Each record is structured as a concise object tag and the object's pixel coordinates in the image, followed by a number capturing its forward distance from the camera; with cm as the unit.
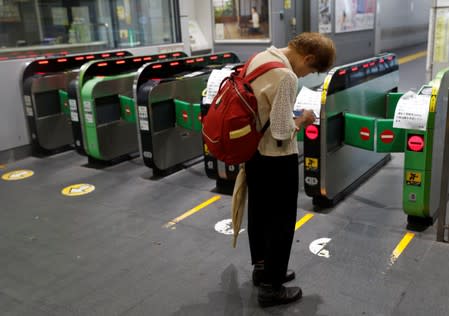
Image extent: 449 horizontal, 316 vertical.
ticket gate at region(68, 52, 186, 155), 506
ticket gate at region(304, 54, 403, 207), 359
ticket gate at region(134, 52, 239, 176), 462
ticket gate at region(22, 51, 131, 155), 551
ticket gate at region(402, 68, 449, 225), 311
